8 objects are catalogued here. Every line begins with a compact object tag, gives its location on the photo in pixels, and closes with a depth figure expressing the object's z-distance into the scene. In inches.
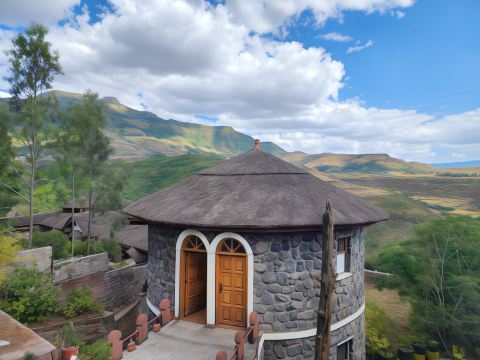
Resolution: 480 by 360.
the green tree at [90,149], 798.5
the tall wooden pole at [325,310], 242.2
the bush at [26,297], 419.8
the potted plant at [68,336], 374.0
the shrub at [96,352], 303.1
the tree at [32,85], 663.8
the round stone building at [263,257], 331.3
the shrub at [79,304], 462.0
